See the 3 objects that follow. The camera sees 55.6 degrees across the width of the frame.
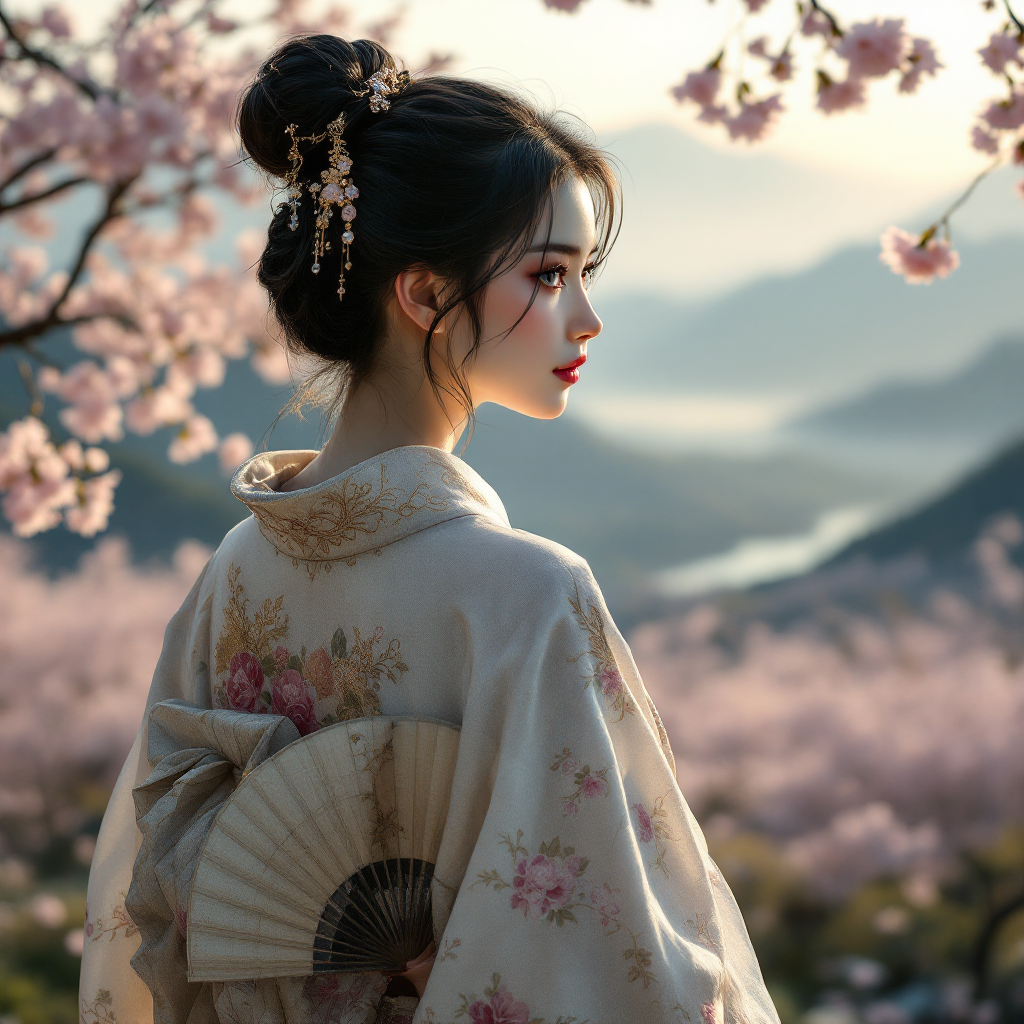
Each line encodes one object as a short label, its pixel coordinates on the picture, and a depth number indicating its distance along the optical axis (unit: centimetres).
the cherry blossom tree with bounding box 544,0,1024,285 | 204
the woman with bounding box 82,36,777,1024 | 106
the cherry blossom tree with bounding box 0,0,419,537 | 323
